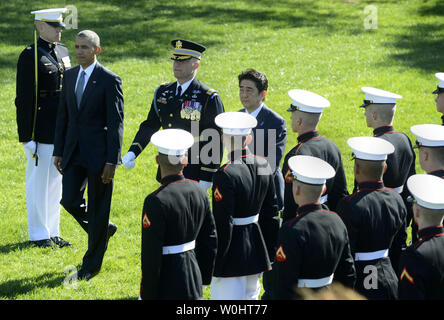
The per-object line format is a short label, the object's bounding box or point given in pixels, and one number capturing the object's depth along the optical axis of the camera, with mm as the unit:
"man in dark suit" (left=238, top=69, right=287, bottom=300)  15187
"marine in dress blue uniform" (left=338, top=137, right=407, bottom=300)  11125
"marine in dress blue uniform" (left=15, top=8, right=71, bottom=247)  16469
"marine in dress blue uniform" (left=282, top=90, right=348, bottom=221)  13477
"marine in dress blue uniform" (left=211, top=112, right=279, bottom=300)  11727
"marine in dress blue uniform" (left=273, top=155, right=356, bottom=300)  9898
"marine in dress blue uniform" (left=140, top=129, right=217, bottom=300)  10406
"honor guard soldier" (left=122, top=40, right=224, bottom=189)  14883
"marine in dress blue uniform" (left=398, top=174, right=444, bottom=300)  9570
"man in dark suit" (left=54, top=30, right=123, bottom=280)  14672
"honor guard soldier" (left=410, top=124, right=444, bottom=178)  13055
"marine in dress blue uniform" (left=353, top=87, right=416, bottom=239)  14242
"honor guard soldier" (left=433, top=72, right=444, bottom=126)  16234
